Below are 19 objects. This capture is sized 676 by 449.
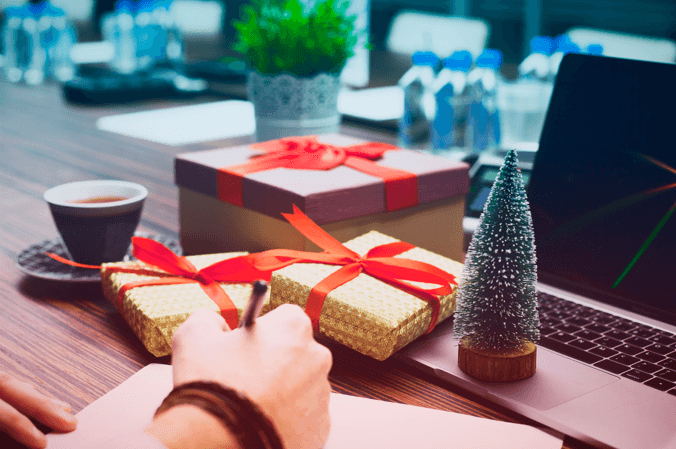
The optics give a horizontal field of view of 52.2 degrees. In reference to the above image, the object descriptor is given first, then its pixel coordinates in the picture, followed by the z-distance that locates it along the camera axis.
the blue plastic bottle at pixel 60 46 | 2.84
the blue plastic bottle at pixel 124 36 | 2.88
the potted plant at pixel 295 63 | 1.11
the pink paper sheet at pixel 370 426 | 0.48
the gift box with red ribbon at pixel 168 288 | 0.60
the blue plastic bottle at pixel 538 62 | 1.41
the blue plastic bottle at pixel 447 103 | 1.43
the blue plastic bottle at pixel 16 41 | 2.87
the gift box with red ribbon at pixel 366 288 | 0.58
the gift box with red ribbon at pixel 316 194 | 0.75
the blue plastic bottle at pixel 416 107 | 1.47
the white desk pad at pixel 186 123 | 1.61
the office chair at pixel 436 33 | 2.22
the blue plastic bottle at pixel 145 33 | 2.83
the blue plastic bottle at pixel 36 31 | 2.88
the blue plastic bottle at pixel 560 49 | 1.33
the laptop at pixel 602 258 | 0.54
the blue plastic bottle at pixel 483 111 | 1.41
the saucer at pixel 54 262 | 0.75
